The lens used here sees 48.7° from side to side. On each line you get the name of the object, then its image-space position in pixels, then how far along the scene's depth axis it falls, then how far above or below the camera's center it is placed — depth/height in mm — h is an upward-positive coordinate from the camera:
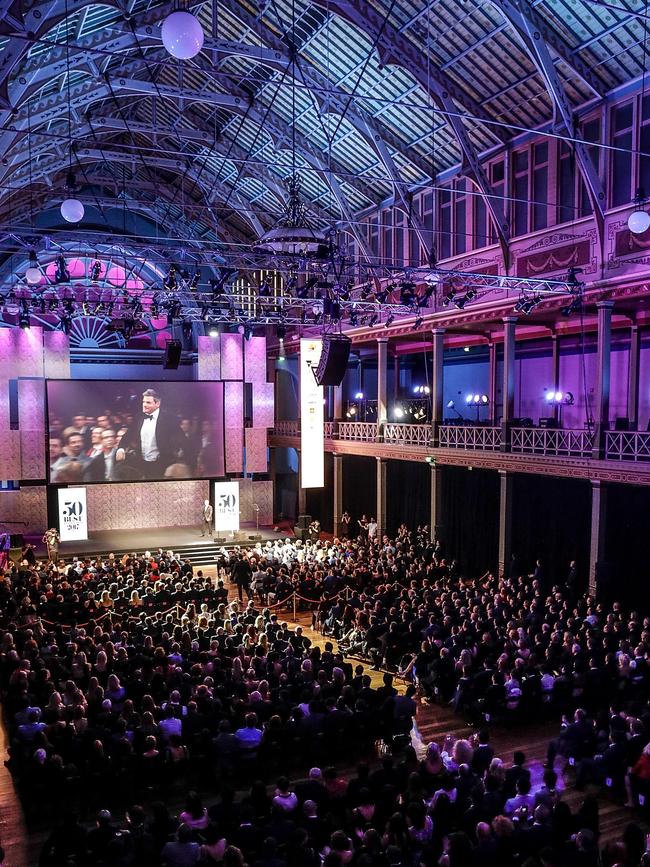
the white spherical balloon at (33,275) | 16312 +2724
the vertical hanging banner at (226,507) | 25703 -4052
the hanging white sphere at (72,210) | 12551 +3241
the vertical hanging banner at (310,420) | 22688 -858
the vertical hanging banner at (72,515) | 24203 -4071
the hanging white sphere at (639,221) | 12084 +2869
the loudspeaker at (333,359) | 18734 +894
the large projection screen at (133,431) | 25328 -1333
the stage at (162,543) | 24672 -5337
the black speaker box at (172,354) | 23550 +1321
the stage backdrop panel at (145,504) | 28656 -4479
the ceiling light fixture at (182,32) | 6715 +3390
